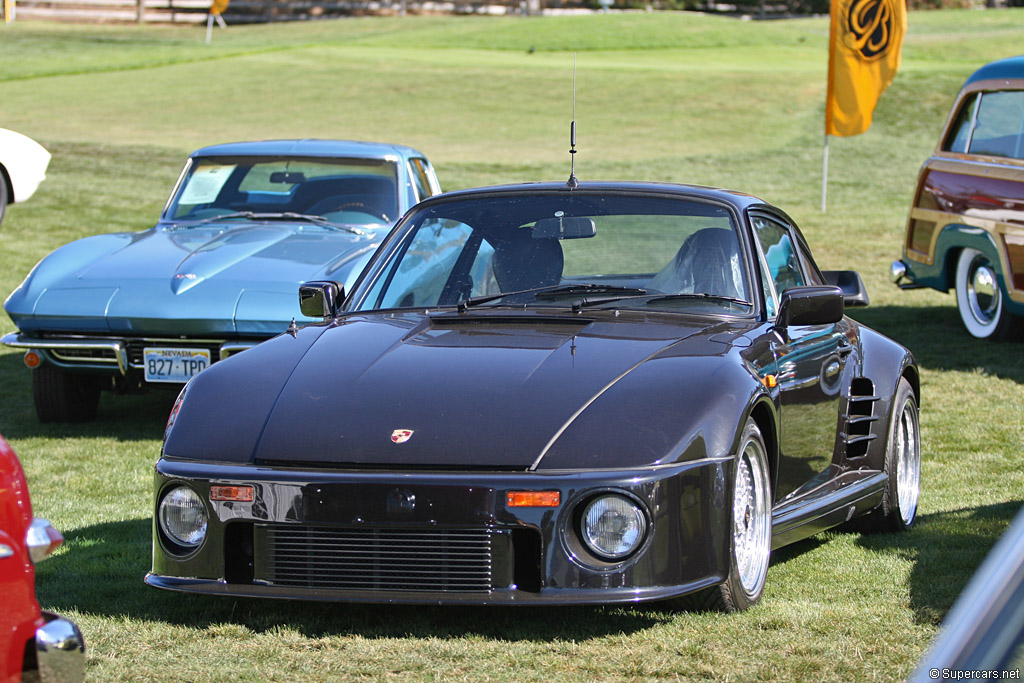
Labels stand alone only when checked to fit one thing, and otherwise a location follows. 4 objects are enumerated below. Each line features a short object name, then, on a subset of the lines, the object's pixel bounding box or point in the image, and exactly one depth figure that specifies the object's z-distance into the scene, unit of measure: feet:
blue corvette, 48.19
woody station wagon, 65.41
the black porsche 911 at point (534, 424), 25.05
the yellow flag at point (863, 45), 113.70
